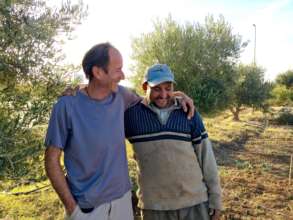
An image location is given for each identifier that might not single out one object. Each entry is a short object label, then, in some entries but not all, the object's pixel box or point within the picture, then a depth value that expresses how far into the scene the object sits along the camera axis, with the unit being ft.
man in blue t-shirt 5.18
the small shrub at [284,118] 57.13
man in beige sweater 6.06
